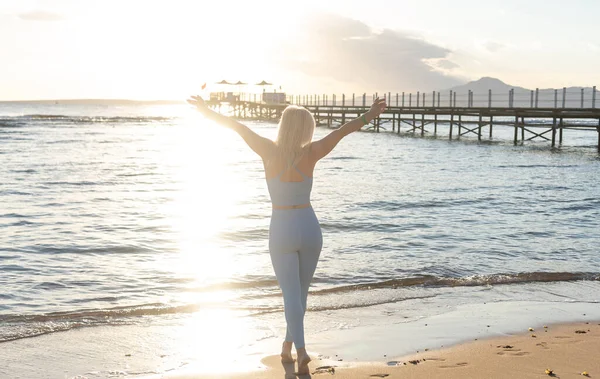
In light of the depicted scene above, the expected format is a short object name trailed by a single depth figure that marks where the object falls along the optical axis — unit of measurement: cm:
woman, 464
